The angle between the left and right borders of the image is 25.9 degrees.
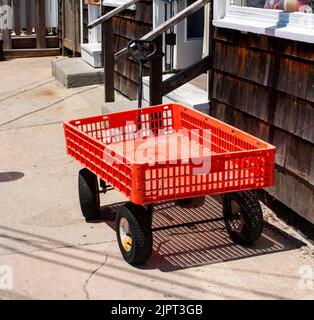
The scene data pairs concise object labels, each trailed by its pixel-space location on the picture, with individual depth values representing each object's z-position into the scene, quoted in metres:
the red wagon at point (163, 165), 4.52
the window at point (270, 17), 5.07
